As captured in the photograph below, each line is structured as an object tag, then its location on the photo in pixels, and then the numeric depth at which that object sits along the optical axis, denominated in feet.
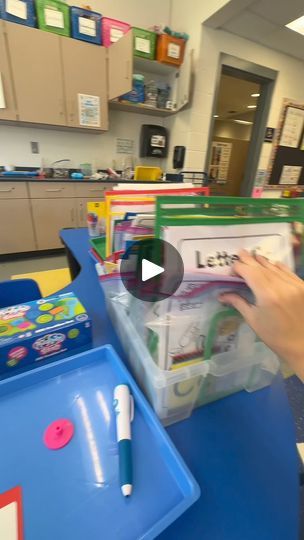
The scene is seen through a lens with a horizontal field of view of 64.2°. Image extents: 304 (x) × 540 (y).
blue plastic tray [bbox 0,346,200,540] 0.81
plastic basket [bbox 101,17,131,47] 7.54
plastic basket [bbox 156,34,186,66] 7.86
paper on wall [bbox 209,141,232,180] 14.89
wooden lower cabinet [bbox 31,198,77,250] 7.89
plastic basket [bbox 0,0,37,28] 6.41
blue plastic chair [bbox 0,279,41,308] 2.51
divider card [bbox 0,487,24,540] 0.76
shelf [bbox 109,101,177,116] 8.40
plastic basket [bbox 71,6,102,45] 7.11
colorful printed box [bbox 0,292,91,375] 1.40
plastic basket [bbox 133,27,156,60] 7.70
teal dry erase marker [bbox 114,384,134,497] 0.90
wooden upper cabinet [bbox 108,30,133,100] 6.75
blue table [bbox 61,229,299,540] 0.90
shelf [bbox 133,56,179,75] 8.18
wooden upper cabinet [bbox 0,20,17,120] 6.51
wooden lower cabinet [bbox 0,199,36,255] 7.47
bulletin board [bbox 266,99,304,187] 10.25
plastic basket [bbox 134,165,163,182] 8.64
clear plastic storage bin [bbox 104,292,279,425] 1.16
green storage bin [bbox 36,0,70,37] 6.72
